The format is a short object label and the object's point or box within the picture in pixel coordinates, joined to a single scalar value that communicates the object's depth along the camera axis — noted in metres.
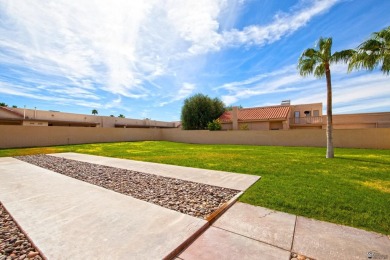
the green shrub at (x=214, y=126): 23.52
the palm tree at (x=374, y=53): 8.95
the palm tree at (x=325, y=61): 9.74
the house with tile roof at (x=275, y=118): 24.16
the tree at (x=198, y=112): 27.98
